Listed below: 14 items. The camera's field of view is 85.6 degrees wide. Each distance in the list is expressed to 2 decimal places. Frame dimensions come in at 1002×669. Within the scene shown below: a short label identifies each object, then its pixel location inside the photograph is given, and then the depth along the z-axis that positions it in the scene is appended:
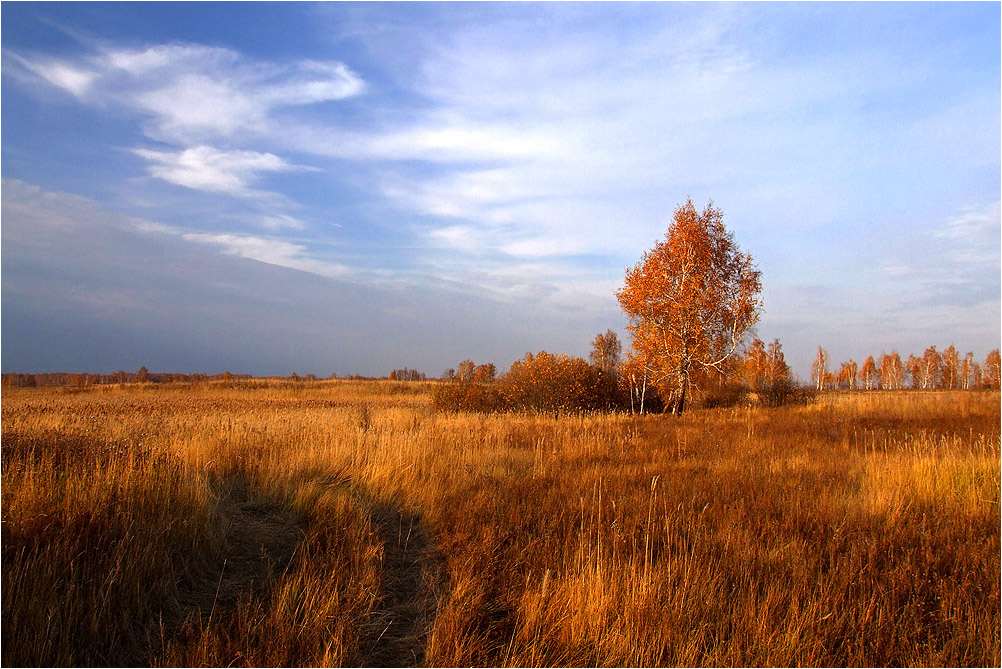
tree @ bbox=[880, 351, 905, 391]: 115.31
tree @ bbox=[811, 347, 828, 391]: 112.06
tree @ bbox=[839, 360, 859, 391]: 120.19
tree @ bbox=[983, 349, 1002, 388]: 92.96
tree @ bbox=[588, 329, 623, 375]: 22.80
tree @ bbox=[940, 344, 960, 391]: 98.19
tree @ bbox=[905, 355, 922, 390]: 110.31
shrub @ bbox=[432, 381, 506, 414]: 21.39
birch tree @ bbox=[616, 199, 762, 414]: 19.38
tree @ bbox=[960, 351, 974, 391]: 109.88
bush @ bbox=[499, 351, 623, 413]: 20.05
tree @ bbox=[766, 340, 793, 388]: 26.59
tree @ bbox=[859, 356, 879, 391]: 121.25
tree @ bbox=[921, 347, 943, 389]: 105.19
